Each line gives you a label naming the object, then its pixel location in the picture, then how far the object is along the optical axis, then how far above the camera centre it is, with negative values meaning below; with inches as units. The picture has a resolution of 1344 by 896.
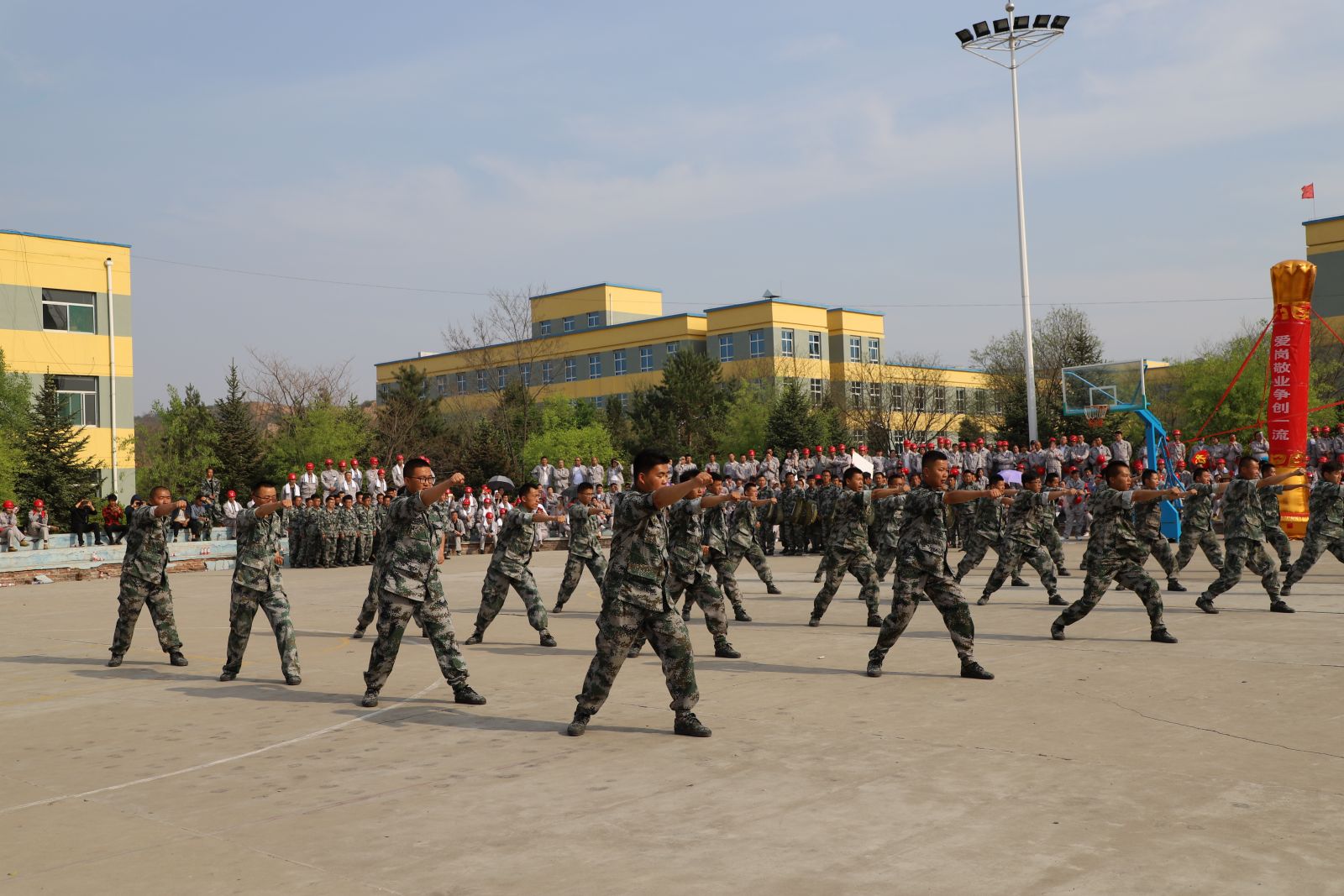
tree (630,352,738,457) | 2329.0 +169.4
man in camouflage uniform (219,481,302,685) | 406.0 -30.2
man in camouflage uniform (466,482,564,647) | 486.9 -34.7
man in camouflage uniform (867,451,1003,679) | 375.6 -32.8
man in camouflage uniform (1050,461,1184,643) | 438.0 -32.9
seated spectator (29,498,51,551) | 1216.2 -14.3
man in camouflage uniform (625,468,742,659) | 438.0 -33.2
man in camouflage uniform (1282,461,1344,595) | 552.7 -30.2
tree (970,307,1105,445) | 2358.5 +268.7
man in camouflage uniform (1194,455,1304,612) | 518.6 -33.9
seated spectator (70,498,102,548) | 1259.8 -8.7
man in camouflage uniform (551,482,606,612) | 533.3 -29.0
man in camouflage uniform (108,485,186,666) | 448.1 -26.7
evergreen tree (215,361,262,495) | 1820.9 +104.7
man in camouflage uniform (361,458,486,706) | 353.1 -32.1
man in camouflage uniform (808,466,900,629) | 519.2 -32.6
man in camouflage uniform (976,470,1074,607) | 574.2 -36.7
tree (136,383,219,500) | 1863.9 +107.8
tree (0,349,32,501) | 1422.2 +145.1
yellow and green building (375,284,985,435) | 2679.6 +365.4
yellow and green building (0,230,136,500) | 1628.9 +278.8
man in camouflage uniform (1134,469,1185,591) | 543.2 -29.9
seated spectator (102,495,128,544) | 1273.4 -14.8
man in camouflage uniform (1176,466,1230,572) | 612.7 -33.9
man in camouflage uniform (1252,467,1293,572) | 550.6 -37.2
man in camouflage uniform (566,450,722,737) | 300.2 -32.9
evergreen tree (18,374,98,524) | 1438.2 +66.1
